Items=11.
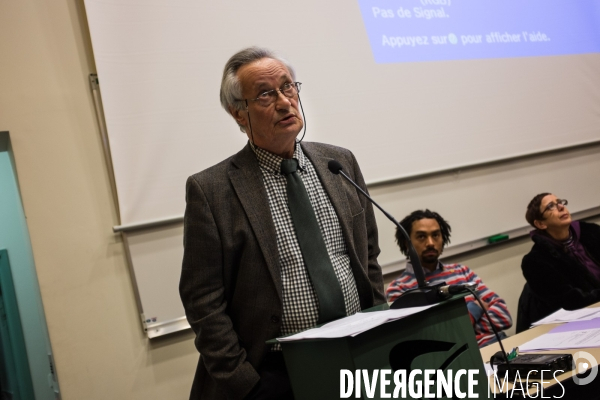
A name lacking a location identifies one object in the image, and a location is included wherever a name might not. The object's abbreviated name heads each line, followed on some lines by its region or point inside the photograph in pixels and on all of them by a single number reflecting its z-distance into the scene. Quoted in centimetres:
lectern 110
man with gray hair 153
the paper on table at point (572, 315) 219
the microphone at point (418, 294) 126
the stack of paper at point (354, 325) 108
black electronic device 158
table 149
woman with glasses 301
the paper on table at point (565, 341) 178
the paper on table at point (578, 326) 200
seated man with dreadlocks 305
